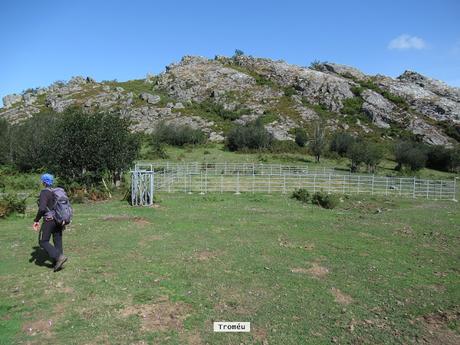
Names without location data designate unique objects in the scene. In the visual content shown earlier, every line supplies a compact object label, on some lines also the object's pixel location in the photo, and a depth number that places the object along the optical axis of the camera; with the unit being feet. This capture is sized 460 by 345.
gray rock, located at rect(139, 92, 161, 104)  264.93
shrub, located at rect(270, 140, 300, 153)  189.67
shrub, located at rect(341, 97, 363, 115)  261.89
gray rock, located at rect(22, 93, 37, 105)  273.13
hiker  26.91
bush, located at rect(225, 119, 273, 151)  189.47
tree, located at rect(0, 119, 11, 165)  132.87
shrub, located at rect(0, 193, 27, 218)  49.06
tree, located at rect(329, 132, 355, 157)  186.85
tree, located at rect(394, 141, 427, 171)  158.71
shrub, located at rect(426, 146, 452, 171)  169.87
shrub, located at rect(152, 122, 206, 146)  196.85
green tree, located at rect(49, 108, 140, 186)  75.61
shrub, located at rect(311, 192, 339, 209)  68.44
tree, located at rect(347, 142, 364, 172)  146.51
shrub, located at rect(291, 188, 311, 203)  75.20
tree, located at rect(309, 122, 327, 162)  171.94
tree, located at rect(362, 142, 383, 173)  145.38
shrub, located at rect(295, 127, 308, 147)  202.90
